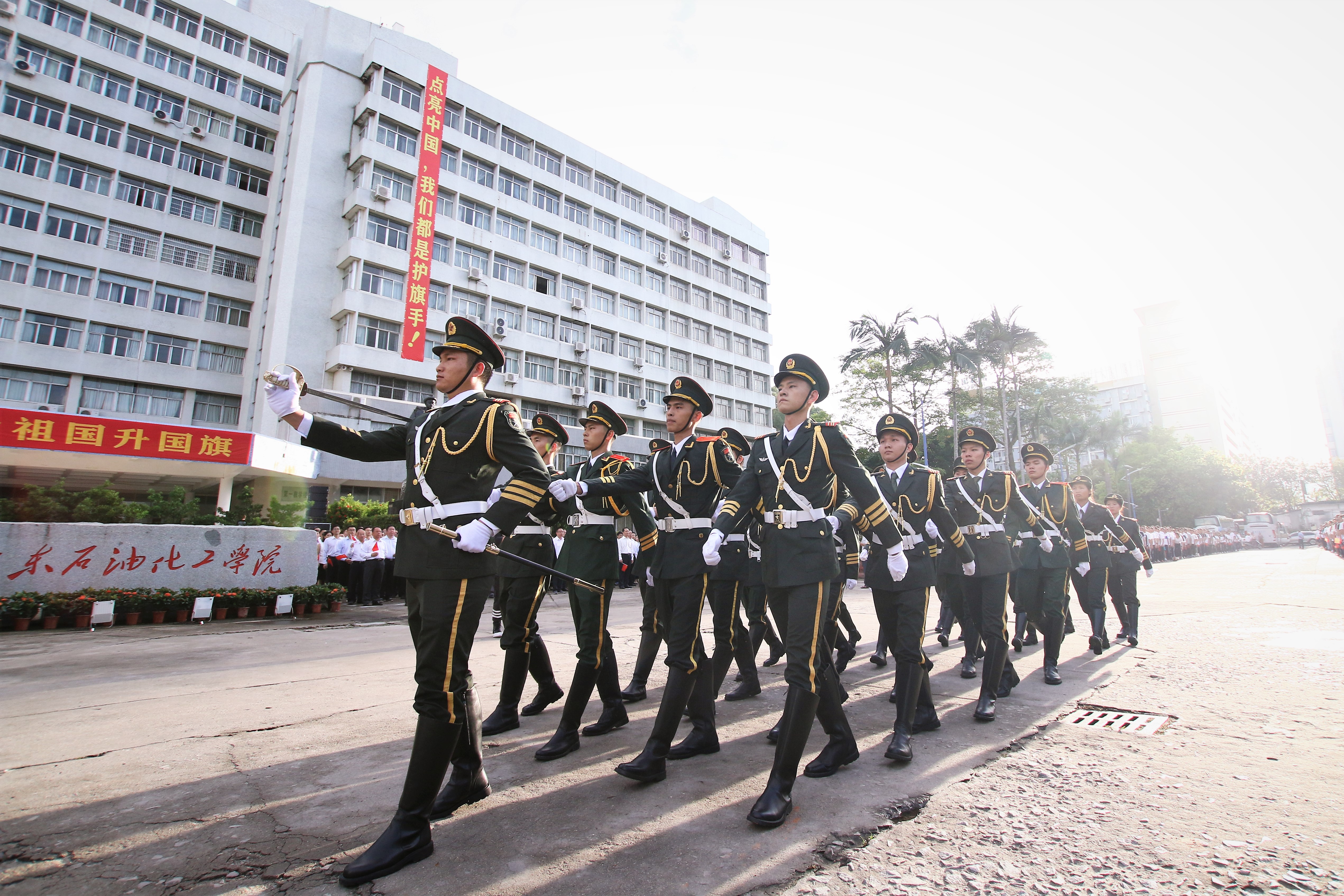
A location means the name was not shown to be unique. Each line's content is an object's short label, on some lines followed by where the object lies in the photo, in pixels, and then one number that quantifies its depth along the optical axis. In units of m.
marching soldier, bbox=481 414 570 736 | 4.93
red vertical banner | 32.09
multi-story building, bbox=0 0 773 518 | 29.11
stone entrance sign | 11.59
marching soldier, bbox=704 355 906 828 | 3.63
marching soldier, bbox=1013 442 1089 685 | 6.77
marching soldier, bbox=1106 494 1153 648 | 9.01
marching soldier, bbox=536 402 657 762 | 4.52
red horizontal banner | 17.19
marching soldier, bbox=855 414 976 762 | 4.52
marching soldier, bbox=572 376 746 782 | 3.96
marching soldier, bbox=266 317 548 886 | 3.06
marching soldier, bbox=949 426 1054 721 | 5.24
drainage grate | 4.70
